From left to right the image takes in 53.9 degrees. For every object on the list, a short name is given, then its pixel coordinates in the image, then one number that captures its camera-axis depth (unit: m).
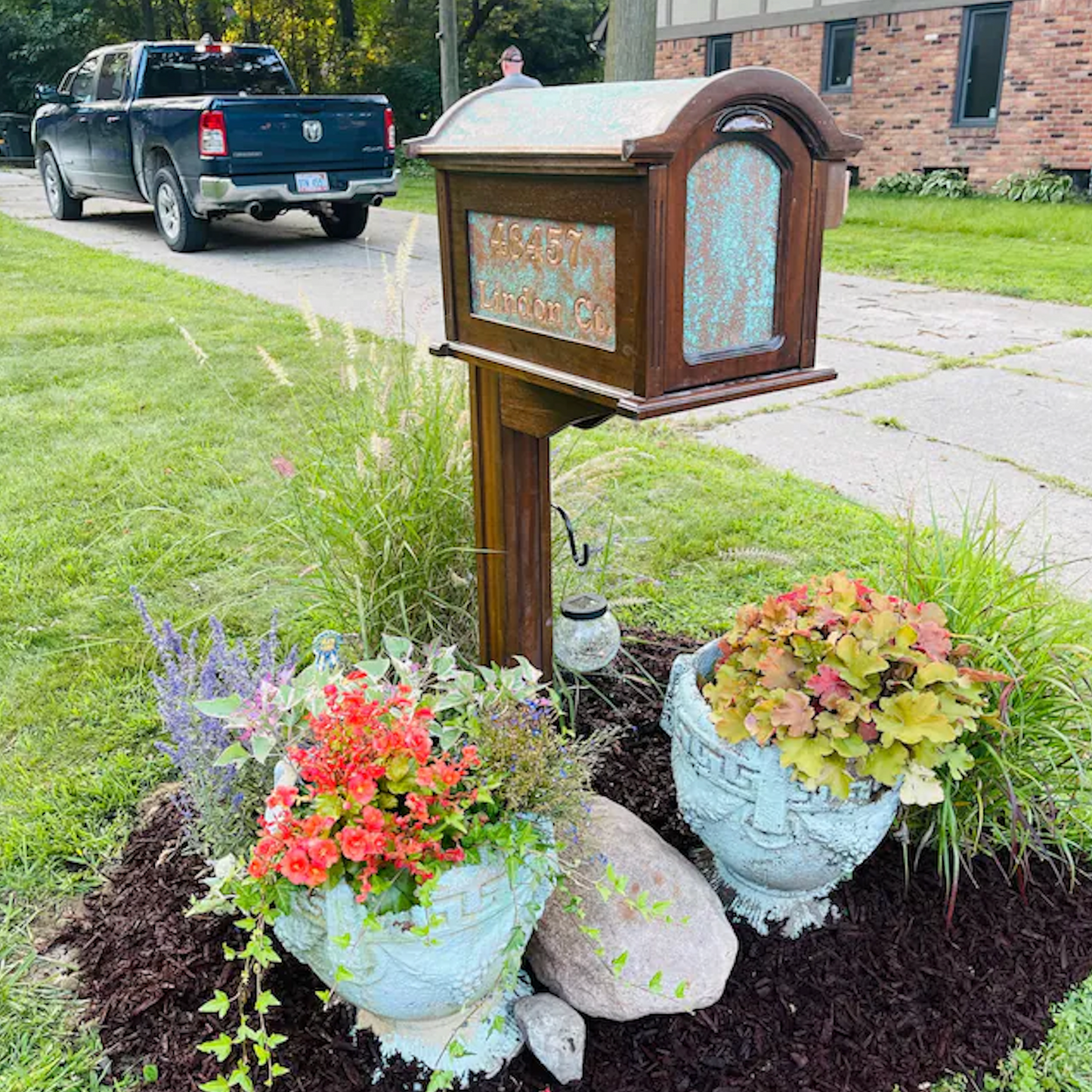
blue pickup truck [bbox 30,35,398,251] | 9.09
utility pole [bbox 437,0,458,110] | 13.95
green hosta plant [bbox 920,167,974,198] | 14.65
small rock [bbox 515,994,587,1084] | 1.84
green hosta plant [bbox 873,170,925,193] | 15.16
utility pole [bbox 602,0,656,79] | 8.29
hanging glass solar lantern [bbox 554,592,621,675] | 2.51
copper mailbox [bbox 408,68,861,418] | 1.51
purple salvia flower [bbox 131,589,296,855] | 1.99
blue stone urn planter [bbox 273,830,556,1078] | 1.64
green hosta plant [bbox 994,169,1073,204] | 13.53
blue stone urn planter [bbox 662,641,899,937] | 1.94
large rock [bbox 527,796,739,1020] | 1.91
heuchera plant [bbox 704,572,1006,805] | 1.87
